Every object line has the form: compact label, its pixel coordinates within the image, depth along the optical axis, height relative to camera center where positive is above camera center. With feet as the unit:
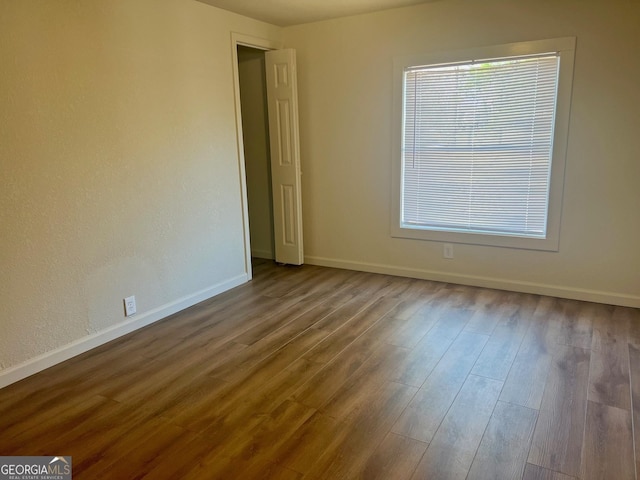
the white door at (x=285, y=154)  14.33 -0.17
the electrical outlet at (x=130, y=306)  10.42 -3.55
